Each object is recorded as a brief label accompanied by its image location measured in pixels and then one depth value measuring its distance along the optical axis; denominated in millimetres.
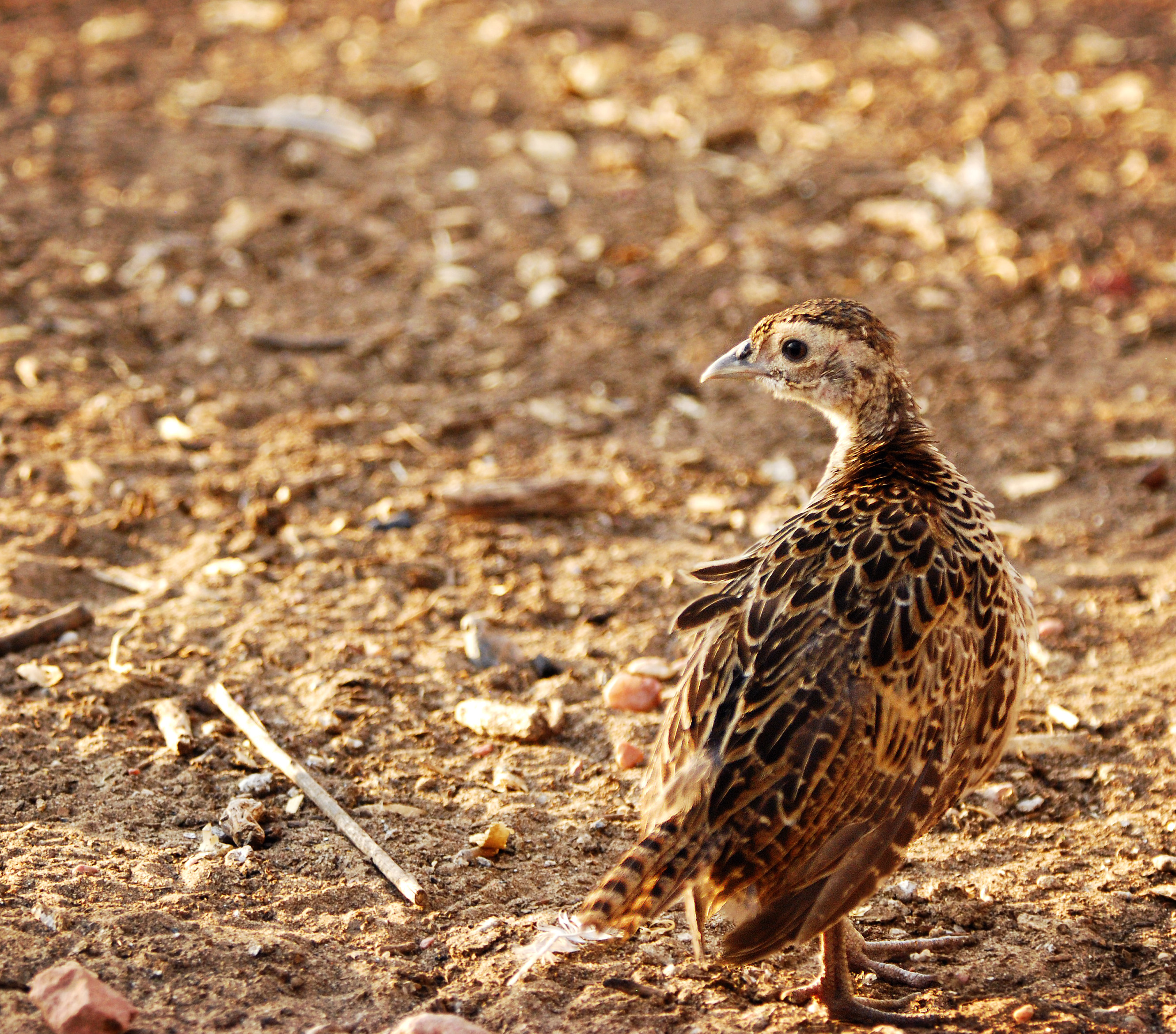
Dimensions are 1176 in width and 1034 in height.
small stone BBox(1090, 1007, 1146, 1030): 7109
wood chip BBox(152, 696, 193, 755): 9117
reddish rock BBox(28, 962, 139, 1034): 6391
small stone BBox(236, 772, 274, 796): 8830
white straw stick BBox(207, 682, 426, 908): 8016
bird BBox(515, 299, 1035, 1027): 6977
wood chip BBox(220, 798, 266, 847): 8344
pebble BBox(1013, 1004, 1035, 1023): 7082
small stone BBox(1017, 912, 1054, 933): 8016
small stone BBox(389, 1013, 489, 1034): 6566
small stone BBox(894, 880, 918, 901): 8508
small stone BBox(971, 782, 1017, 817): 9172
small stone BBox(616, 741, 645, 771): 9469
